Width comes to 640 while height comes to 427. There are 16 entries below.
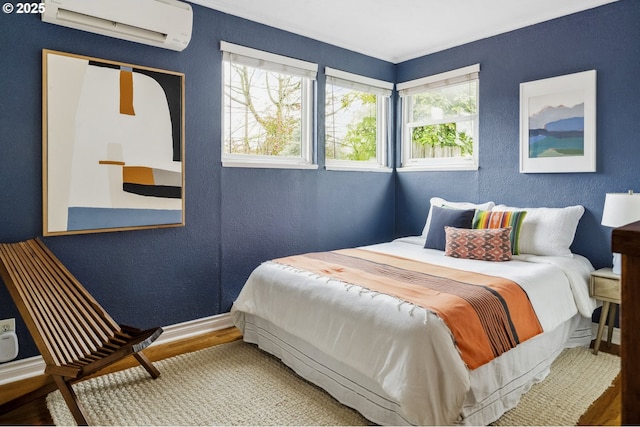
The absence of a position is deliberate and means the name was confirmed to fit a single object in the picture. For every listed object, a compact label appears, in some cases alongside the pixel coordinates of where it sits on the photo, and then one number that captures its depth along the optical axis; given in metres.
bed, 1.81
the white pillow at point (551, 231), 3.09
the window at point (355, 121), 4.14
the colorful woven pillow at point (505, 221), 3.19
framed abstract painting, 2.57
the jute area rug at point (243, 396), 2.06
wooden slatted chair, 1.91
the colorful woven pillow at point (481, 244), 3.02
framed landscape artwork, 3.17
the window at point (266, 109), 3.44
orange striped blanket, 1.94
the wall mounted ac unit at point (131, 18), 2.52
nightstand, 2.77
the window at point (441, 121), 4.01
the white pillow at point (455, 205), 3.59
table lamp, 2.70
